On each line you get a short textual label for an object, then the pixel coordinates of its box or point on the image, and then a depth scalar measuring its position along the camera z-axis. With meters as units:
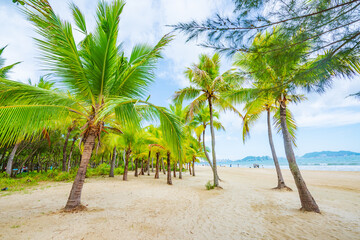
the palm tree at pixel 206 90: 9.08
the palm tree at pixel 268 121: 8.51
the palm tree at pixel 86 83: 3.35
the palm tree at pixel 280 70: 2.68
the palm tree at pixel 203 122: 14.73
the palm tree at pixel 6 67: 9.15
